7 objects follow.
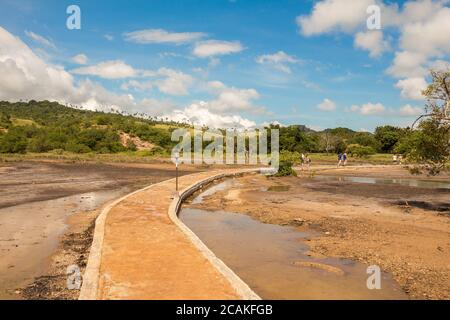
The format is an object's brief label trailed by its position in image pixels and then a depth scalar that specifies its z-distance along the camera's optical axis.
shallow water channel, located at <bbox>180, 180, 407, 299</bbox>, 7.44
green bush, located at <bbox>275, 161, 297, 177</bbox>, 32.16
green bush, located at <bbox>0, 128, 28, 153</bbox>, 66.81
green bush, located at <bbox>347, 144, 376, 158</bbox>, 61.88
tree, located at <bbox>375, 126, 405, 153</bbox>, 72.78
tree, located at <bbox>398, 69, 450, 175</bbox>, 14.84
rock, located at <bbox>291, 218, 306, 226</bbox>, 13.56
